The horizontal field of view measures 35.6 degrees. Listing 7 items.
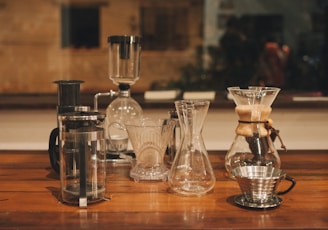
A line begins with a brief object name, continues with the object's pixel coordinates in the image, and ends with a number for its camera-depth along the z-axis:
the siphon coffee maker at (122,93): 1.96
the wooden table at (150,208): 1.22
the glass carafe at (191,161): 1.46
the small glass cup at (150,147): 1.65
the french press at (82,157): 1.37
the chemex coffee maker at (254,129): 1.51
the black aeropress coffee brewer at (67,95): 1.72
